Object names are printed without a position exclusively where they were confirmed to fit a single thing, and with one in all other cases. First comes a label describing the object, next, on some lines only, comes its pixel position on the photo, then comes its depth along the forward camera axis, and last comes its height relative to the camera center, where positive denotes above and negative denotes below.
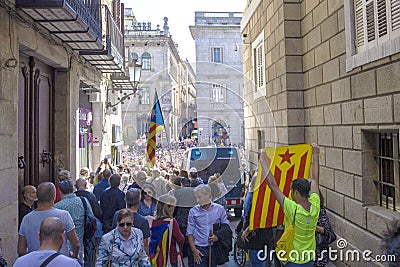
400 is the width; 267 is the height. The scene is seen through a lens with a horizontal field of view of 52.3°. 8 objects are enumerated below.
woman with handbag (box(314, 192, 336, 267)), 4.63 -1.16
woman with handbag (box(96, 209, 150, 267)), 3.89 -1.04
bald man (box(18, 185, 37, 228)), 5.36 -0.77
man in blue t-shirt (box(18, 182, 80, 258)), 4.23 -0.80
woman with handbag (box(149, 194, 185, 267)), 5.08 -1.23
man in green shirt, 4.08 -0.79
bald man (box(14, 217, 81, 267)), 2.99 -0.84
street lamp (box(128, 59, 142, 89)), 13.41 +2.26
